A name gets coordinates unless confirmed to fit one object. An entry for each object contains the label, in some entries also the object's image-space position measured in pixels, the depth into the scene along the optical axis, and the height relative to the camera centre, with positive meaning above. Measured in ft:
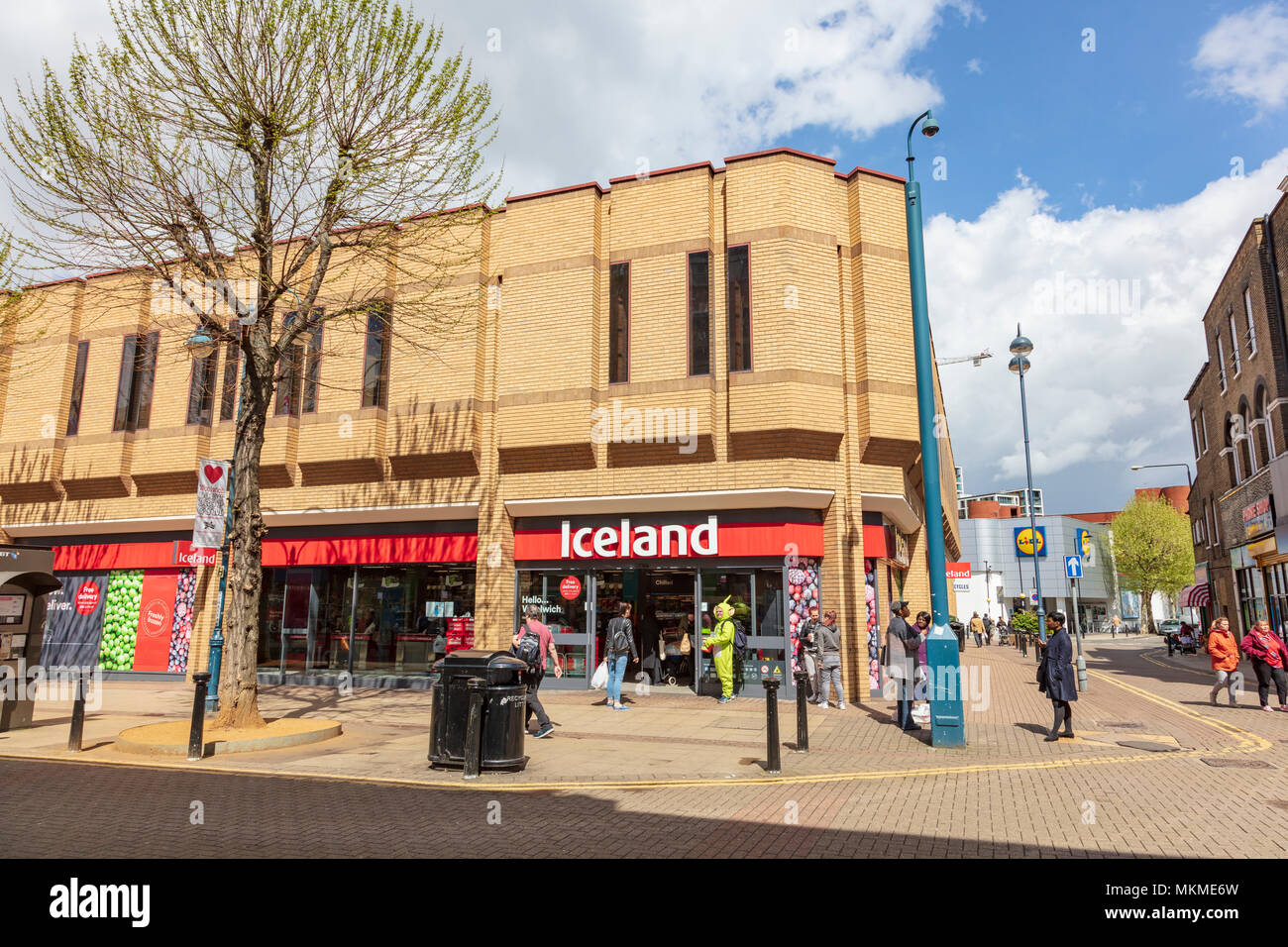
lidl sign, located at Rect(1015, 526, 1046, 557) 57.67 +4.48
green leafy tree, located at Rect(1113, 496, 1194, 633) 203.82 +14.25
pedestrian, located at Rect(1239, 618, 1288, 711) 45.55 -2.98
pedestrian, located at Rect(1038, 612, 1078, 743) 35.45 -3.28
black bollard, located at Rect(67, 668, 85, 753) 33.42 -5.44
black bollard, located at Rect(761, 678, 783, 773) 28.55 -4.73
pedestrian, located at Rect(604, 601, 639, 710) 46.01 -2.97
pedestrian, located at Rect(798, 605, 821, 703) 46.21 -2.80
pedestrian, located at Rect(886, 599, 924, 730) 38.93 -2.98
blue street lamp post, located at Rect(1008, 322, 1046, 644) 83.66 +27.40
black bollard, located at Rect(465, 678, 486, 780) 27.68 -4.95
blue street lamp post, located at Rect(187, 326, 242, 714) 42.32 +2.14
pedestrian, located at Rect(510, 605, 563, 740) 35.06 -3.47
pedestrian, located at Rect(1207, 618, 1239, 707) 47.55 -3.12
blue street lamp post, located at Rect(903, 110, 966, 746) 33.99 +2.90
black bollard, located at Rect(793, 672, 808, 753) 32.27 -5.07
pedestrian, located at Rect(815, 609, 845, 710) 45.11 -3.10
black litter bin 28.71 -4.16
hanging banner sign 42.14 +4.93
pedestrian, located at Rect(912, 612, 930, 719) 38.65 -3.80
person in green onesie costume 46.96 -2.79
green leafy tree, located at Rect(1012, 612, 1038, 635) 123.13 -3.38
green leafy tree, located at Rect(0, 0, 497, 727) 34.73 +20.84
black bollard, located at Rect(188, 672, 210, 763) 30.96 -5.30
